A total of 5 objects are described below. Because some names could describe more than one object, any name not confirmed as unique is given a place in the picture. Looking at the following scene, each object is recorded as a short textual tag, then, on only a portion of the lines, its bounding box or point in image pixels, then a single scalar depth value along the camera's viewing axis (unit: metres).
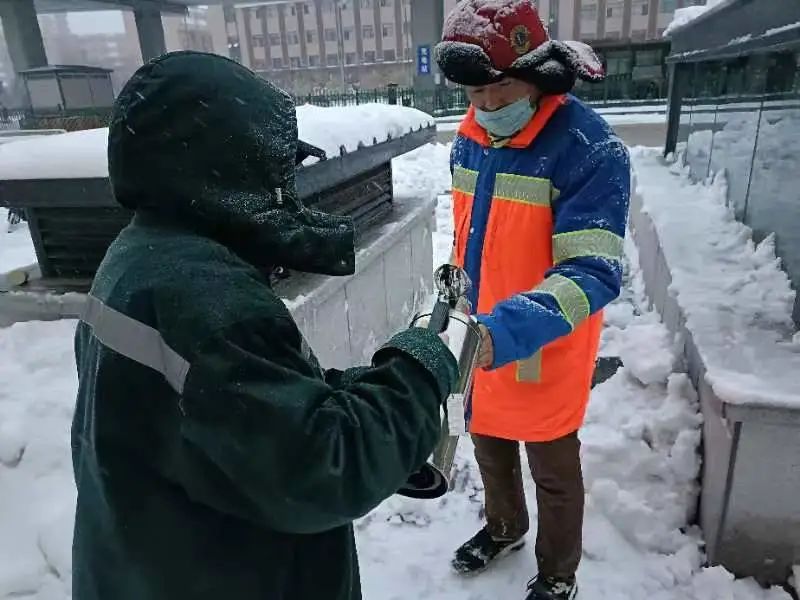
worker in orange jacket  1.68
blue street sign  19.73
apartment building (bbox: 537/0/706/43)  44.62
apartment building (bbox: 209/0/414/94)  54.91
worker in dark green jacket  0.87
